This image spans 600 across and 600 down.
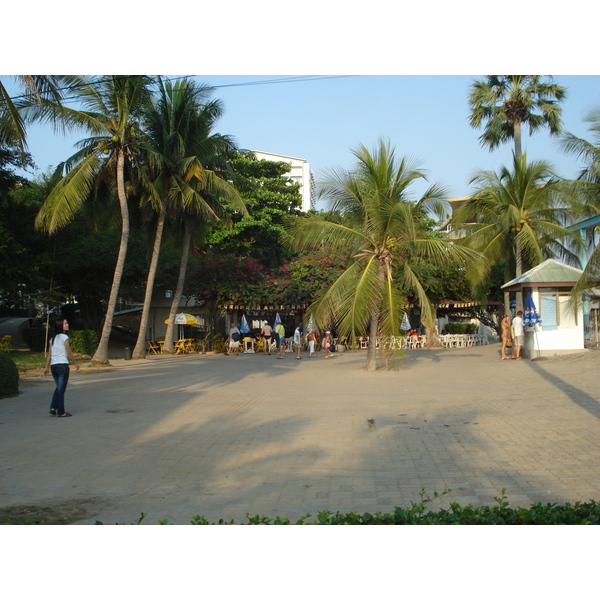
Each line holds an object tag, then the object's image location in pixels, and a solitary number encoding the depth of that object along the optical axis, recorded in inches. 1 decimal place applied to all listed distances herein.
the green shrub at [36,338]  1145.4
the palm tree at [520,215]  955.3
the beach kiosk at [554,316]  799.7
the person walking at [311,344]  1053.8
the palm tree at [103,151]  808.3
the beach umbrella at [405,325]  1161.0
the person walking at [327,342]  1056.8
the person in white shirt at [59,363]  414.3
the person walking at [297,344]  1016.9
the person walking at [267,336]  1104.5
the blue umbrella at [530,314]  792.3
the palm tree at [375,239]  647.8
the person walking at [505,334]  831.0
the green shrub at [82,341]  996.6
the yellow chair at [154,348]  1203.9
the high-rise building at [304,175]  3621.8
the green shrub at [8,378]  507.2
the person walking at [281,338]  1053.6
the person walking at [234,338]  1113.7
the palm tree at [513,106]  1155.9
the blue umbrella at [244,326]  1171.9
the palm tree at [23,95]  410.6
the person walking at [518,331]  814.5
